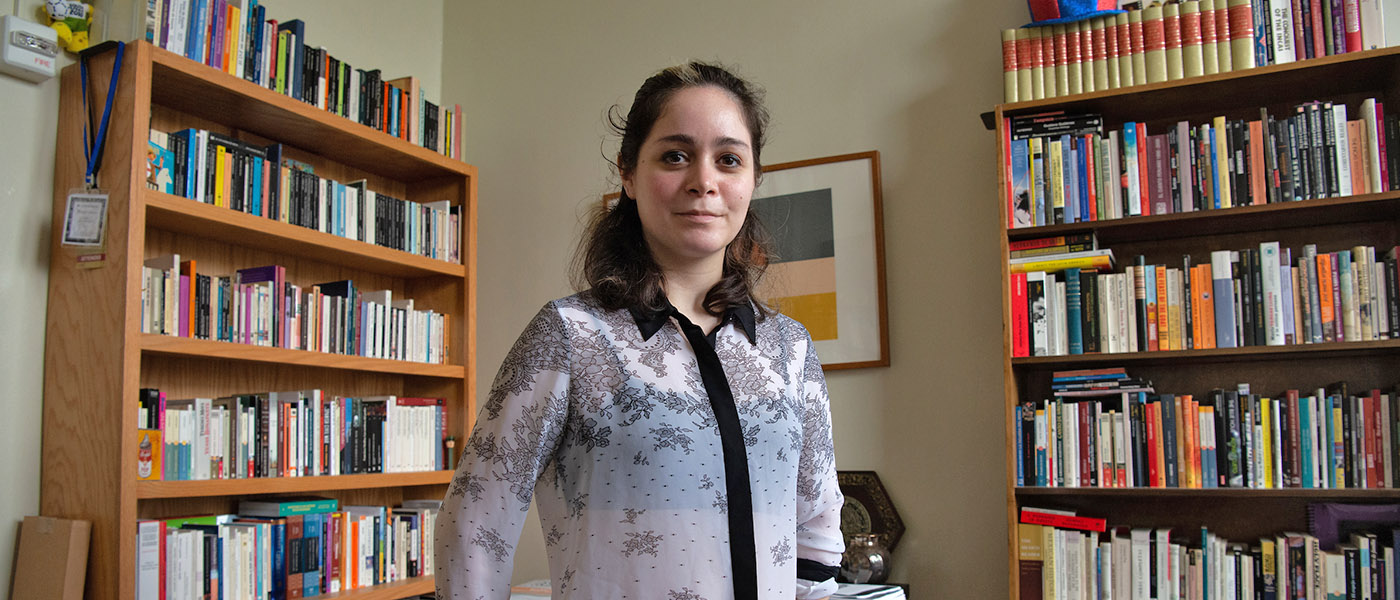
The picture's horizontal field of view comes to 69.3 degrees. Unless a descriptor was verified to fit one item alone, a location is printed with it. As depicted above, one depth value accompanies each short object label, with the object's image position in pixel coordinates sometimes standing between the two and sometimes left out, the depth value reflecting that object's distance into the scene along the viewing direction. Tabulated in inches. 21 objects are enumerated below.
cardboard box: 85.0
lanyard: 90.0
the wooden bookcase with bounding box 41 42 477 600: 87.2
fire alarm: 89.5
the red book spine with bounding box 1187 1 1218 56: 95.7
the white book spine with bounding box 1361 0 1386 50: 91.7
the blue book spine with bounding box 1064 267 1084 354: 96.3
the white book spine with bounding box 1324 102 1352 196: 89.0
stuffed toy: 92.9
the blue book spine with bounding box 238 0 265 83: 103.2
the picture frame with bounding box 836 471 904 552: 111.1
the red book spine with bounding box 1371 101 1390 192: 87.3
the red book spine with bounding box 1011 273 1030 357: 97.8
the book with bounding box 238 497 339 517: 104.1
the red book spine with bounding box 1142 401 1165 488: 92.6
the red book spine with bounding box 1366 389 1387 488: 85.8
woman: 40.0
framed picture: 115.8
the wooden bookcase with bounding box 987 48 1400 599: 91.3
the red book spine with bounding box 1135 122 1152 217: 95.5
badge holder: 88.7
